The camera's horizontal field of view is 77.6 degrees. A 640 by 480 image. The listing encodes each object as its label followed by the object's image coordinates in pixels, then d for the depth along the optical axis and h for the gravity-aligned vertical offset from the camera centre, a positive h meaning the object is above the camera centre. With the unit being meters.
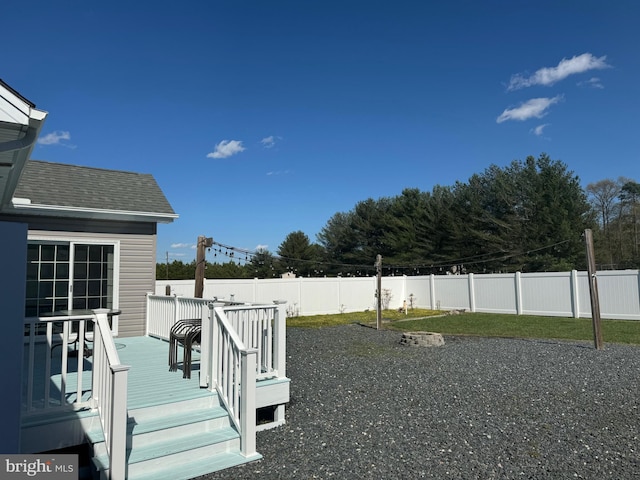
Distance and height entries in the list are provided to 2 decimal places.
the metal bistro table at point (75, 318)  3.52 -0.53
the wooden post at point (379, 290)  12.67 -0.60
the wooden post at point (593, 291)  8.68 -0.54
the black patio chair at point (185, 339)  4.79 -0.80
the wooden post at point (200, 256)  7.70 +0.37
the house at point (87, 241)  7.27 +0.72
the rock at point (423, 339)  9.48 -1.65
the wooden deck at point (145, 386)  3.60 -1.20
